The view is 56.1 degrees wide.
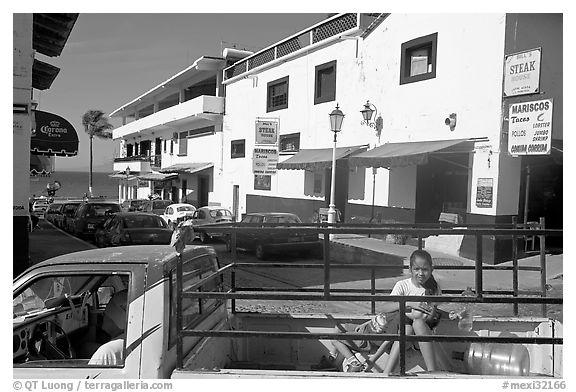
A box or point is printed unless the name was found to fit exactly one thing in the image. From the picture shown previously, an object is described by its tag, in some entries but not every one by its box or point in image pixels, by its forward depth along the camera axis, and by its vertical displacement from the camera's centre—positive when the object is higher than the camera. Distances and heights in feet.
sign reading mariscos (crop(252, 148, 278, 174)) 43.04 +1.64
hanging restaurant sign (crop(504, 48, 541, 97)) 35.78 +8.16
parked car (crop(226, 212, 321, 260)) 44.24 -5.19
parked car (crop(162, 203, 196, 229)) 70.87 -4.42
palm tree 194.80 +18.55
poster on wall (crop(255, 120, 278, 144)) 45.29 +4.20
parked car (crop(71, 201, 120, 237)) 66.44 -5.07
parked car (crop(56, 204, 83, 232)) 73.72 -5.96
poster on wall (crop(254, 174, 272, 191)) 75.87 -0.18
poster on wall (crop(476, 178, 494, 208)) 41.02 -0.15
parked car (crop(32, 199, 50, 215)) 114.14 -7.19
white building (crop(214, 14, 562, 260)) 40.16 +6.71
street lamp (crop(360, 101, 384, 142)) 53.80 +6.91
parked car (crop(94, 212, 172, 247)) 48.83 -4.89
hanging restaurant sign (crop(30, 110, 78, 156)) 37.32 +2.68
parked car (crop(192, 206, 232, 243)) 60.59 -3.99
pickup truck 9.04 -3.16
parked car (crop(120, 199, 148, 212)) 84.81 -4.59
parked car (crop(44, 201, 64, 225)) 91.91 -6.82
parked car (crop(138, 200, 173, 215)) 85.81 -4.57
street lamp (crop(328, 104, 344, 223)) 51.65 +5.95
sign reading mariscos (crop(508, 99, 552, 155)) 32.35 +4.01
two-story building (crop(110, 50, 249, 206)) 90.53 +8.59
